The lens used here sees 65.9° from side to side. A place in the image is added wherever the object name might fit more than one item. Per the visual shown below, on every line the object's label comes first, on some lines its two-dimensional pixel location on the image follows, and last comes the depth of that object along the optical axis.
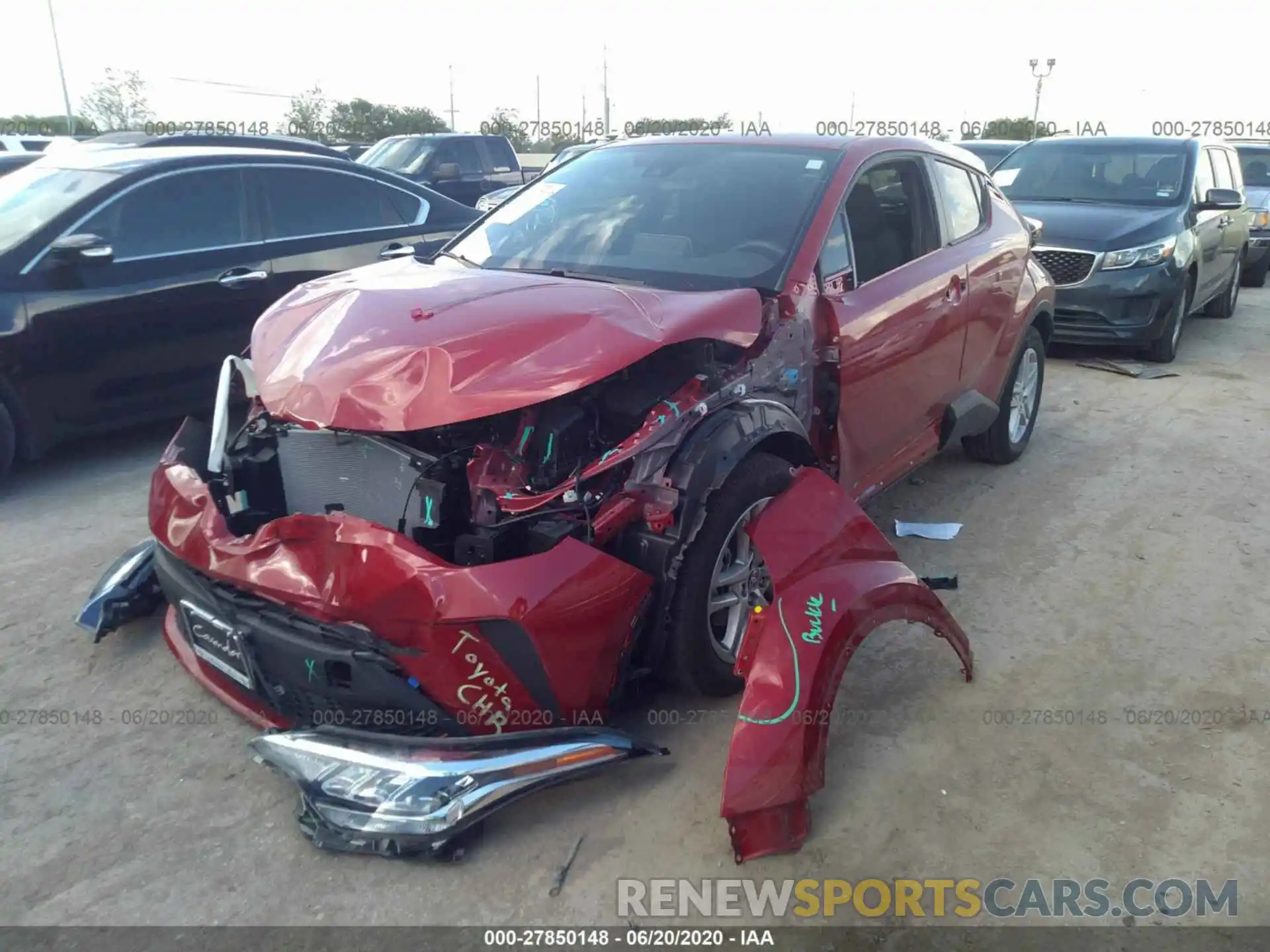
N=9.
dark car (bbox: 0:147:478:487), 5.00
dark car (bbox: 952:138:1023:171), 13.05
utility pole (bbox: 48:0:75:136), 32.46
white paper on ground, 4.60
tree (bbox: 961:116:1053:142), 35.69
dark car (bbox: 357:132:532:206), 13.92
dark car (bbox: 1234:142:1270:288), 12.74
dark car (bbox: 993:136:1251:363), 7.82
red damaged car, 2.50
